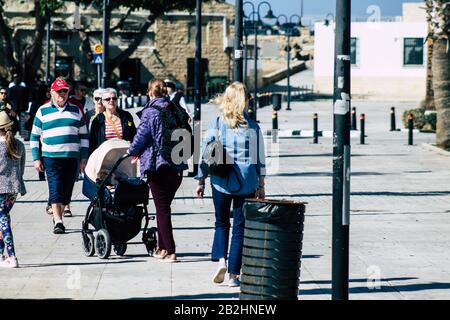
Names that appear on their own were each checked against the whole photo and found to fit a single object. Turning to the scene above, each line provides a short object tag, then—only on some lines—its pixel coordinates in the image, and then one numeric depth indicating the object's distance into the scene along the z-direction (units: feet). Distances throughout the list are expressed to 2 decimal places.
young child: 38.42
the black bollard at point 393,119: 128.98
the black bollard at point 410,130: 105.19
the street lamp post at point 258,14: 159.61
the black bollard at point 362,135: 107.65
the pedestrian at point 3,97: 73.10
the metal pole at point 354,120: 122.48
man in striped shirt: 46.52
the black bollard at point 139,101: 185.45
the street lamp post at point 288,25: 178.29
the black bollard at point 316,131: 108.37
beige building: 244.22
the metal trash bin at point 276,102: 134.11
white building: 237.45
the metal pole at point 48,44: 177.84
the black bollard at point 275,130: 109.72
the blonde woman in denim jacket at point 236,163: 35.14
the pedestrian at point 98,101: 52.26
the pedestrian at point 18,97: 109.09
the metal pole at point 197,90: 71.10
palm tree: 94.73
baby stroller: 40.81
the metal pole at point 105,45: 103.96
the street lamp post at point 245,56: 165.21
